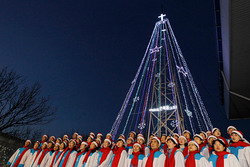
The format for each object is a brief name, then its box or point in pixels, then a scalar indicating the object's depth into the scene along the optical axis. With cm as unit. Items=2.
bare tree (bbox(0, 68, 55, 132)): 1389
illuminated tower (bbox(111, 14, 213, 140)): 1318
